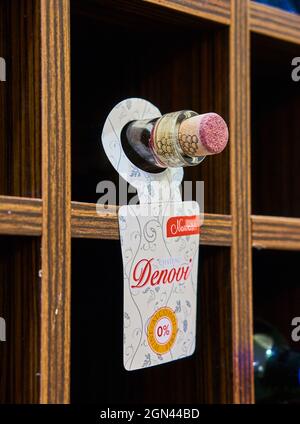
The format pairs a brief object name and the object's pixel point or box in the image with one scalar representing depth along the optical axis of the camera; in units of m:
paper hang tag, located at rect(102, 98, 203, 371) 0.72
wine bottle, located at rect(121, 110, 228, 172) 0.70
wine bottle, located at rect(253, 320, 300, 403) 0.87
